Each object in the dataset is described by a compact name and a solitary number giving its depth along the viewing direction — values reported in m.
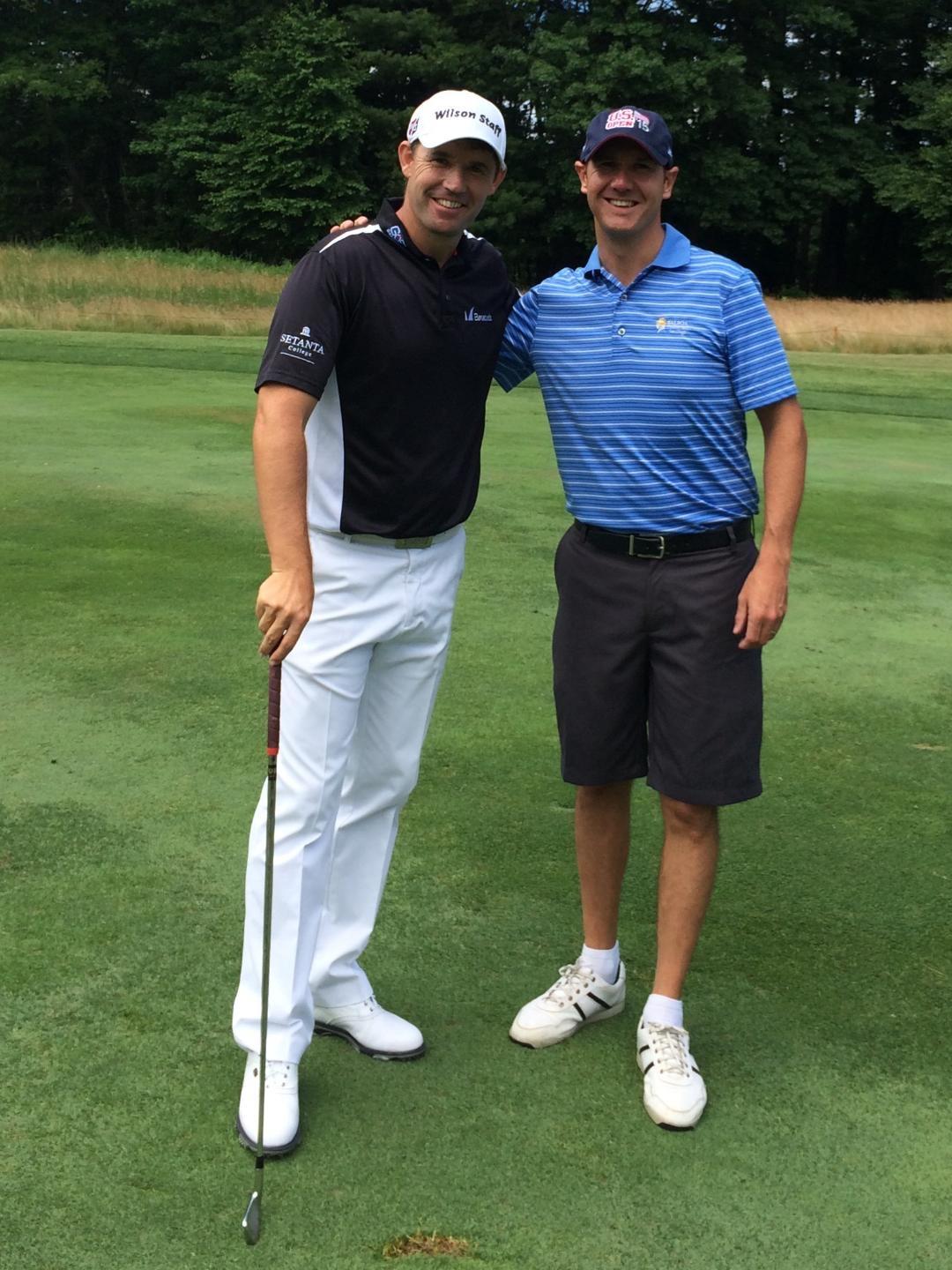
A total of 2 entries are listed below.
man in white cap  2.39
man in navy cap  2.66
